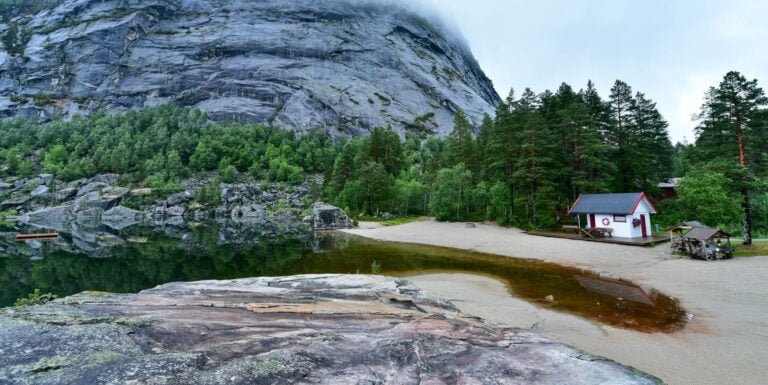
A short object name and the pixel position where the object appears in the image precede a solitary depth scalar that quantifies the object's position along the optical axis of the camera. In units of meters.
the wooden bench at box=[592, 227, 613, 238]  31.98
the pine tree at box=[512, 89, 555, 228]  38.91
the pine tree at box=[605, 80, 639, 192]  40.56
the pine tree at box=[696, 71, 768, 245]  23.91
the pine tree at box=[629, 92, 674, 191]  40.25
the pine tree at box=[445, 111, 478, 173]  58.66
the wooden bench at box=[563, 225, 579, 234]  35.70
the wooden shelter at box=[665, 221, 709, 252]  23.47
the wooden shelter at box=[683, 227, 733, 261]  21.12
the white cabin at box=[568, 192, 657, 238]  31.00
